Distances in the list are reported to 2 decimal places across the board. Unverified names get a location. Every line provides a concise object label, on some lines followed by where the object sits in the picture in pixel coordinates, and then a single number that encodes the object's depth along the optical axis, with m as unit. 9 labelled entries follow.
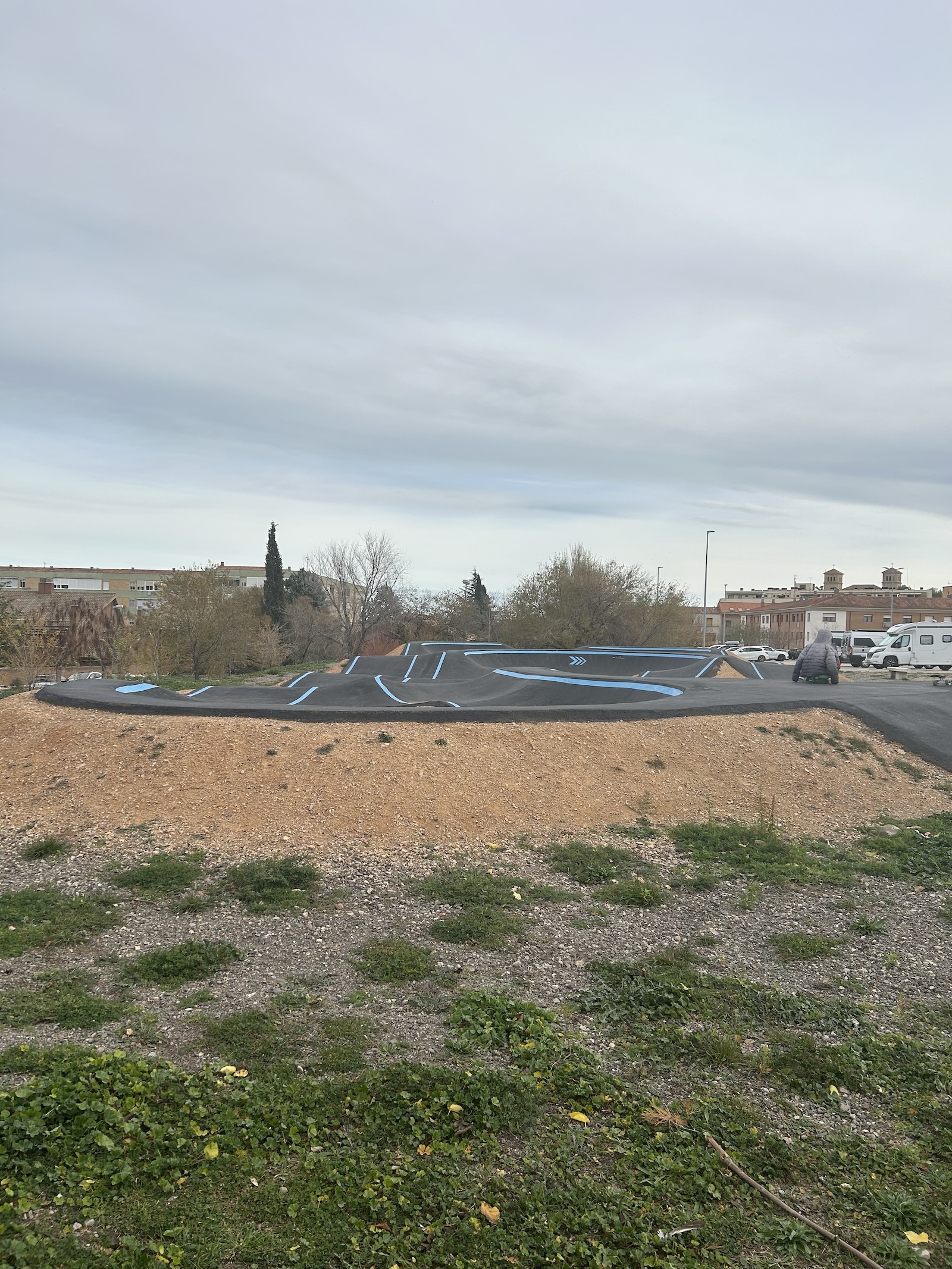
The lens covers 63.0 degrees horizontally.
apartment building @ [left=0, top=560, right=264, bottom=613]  83.88
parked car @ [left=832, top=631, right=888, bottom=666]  41.78
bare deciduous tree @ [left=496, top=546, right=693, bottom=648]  46.03
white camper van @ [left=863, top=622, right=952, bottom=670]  35.91
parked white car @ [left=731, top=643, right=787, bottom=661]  48.84
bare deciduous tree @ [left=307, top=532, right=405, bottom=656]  56.16
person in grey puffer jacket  22.98
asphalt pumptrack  14.20
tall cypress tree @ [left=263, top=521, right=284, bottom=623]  52.25
